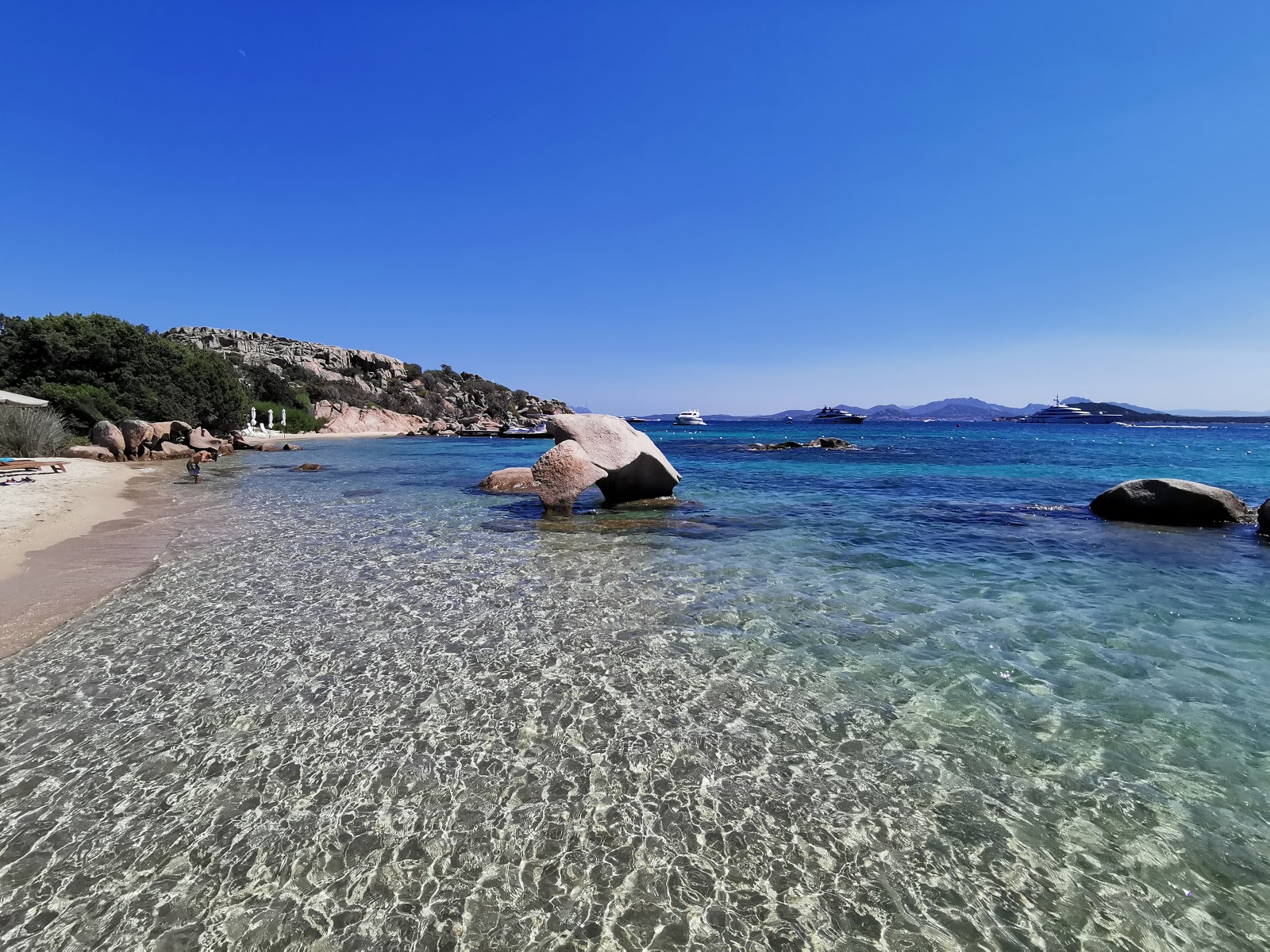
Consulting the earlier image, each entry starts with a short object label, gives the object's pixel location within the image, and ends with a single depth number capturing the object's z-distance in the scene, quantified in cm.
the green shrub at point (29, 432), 2350
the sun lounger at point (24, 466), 1841
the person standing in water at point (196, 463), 2031
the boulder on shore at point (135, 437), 2880
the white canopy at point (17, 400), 2542
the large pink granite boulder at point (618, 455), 1480
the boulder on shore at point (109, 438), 2762
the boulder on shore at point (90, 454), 2584
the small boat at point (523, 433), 6264
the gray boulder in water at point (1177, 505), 1294
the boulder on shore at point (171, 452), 3036
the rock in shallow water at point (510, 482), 1892
